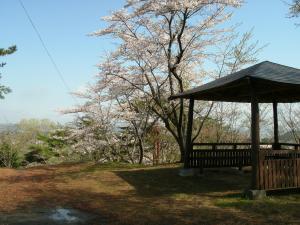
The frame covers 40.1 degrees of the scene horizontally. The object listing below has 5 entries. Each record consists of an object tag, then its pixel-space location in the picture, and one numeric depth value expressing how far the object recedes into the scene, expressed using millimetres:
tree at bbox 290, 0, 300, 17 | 11969
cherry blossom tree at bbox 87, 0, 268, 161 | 15984
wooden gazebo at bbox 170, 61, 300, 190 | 9070
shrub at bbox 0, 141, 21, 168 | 24062
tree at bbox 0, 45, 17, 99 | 12750
